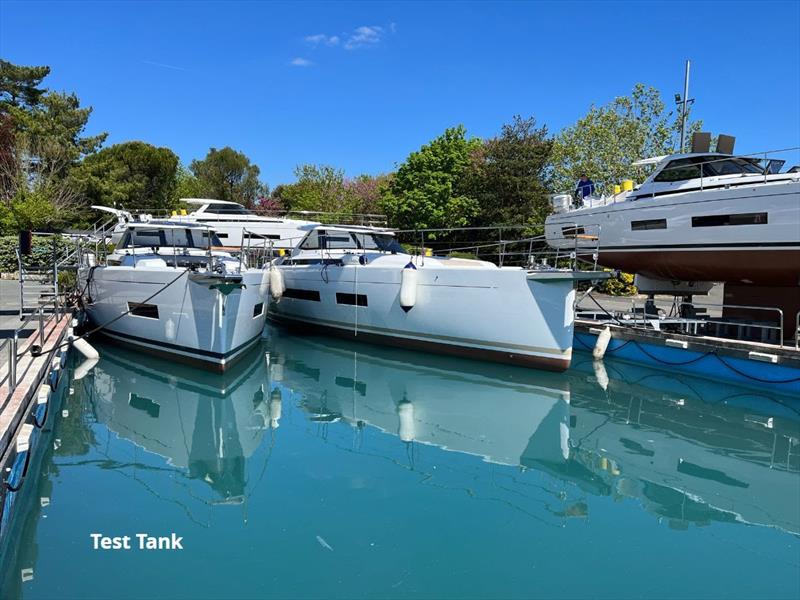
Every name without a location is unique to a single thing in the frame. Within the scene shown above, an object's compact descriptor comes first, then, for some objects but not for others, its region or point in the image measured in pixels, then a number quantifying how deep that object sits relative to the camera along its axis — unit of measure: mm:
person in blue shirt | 15023
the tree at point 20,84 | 33844
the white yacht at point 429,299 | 10969
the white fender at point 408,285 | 12172
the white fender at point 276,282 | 15789
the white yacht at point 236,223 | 21734
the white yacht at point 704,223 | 10391
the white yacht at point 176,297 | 10234
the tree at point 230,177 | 45125
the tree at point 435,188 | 26375
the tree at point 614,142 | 23516
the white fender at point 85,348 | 11578
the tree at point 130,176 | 29875
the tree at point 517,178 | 24484
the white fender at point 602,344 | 12727
